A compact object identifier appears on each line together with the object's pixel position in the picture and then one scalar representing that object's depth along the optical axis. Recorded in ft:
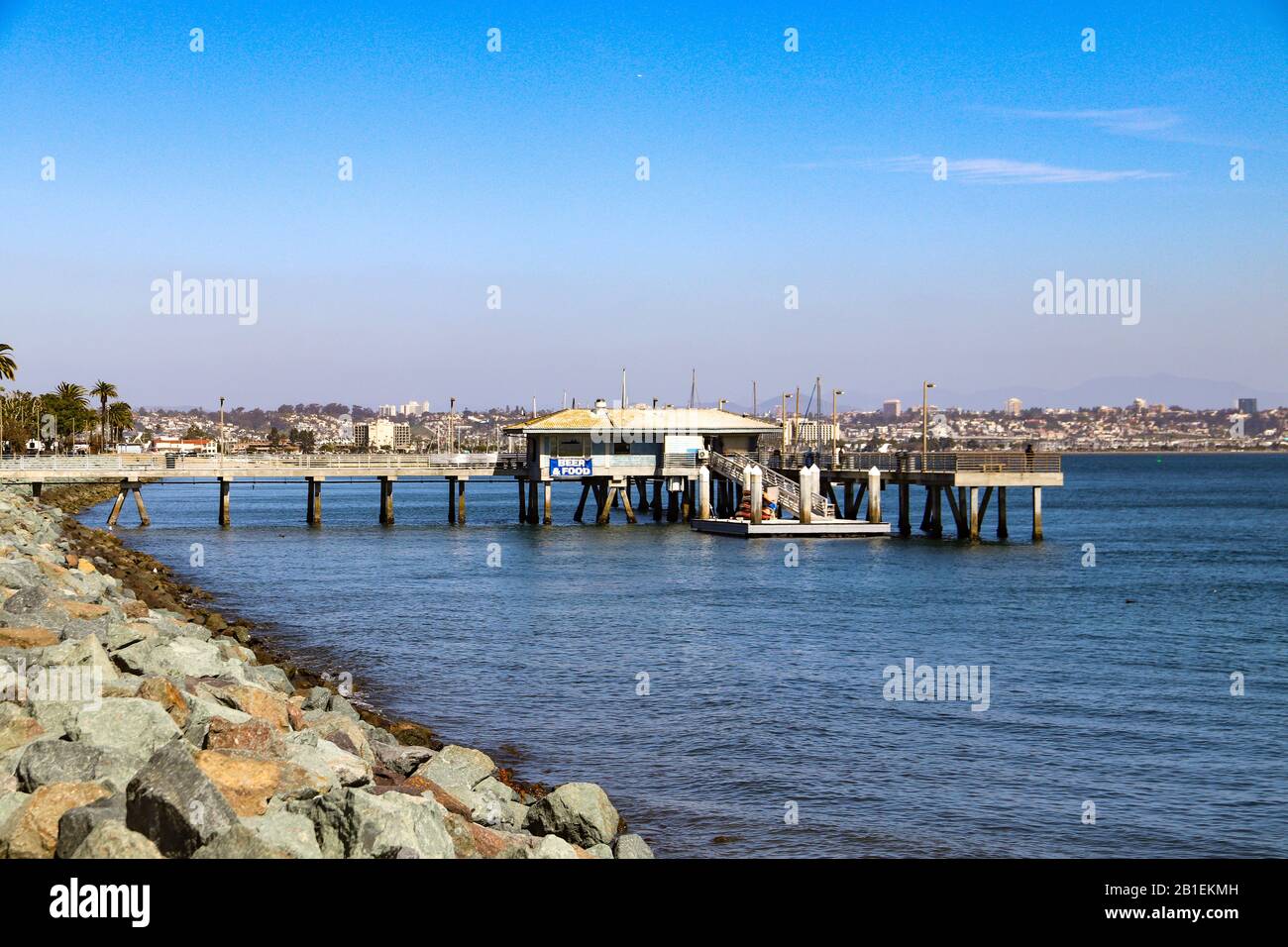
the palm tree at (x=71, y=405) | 440.86
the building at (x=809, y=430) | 273.03
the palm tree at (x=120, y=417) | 502.87
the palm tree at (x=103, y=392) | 456.86
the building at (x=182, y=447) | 558.23
